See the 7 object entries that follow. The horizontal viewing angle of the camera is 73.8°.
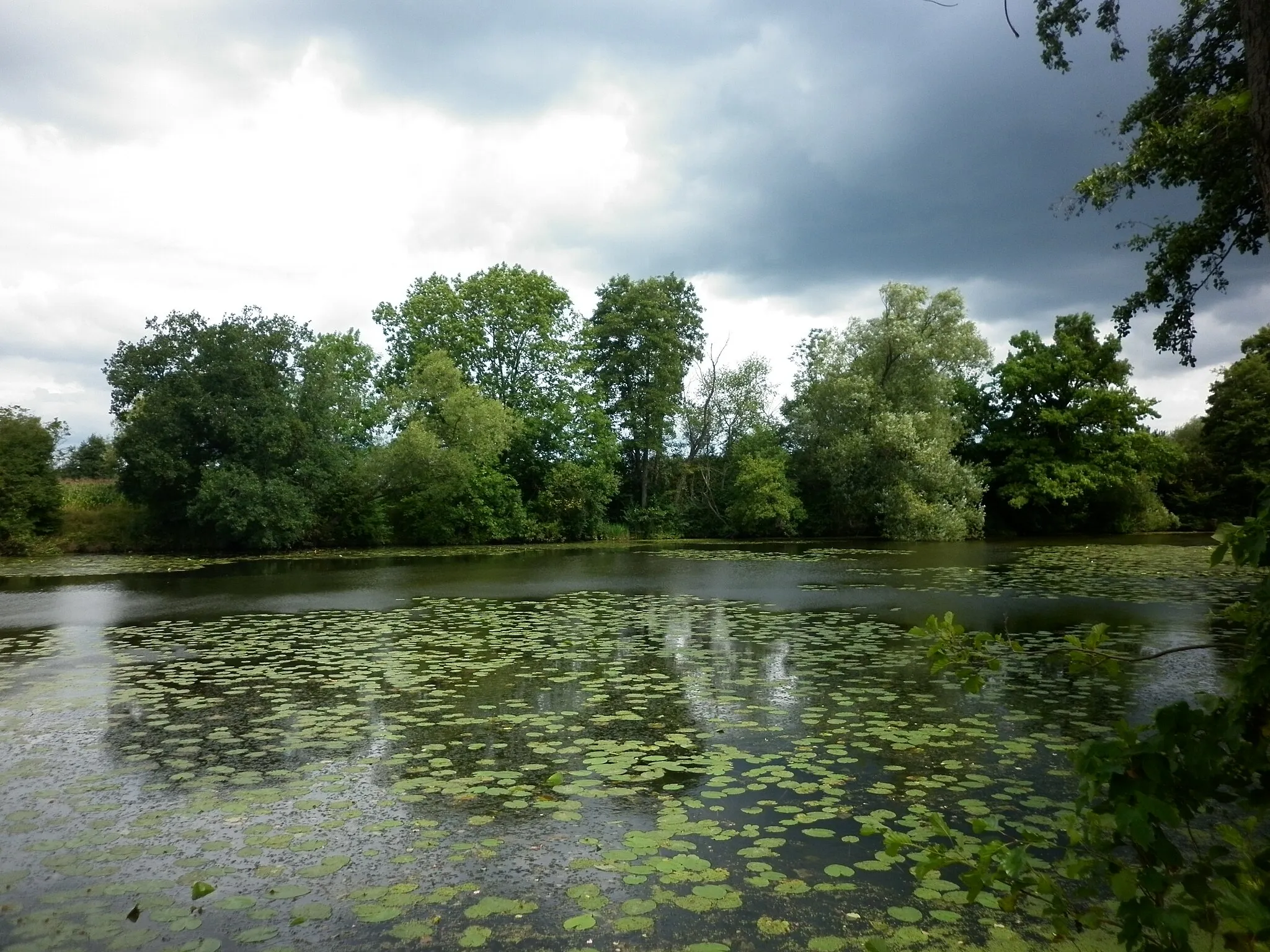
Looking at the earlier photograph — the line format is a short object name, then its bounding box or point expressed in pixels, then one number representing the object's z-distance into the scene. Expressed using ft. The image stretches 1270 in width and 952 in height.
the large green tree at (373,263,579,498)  125.39
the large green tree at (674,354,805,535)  123.34
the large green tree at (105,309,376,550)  91.91
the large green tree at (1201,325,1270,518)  124.26
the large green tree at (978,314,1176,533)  118.62
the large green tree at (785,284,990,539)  106.63
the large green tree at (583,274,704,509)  137.18
